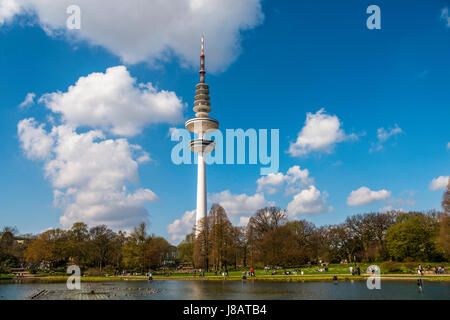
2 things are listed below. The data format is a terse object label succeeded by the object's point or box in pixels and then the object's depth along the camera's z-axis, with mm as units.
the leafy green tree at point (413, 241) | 67750
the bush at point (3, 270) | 70331
